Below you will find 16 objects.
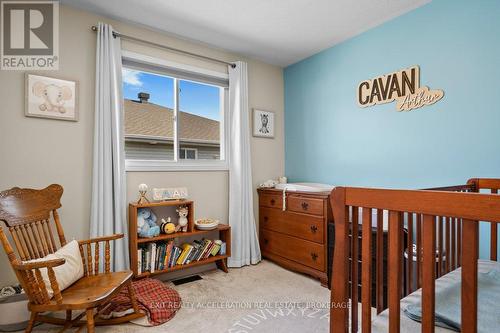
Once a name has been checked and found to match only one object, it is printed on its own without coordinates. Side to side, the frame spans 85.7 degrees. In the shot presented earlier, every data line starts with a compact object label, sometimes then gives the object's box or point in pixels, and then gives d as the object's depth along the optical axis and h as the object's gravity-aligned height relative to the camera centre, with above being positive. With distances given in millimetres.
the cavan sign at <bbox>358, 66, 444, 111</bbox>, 2293 +680
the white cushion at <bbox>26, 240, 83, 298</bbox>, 1588 -647
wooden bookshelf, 2346 -674
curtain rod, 2405 +1179
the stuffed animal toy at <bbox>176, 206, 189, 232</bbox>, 2631 -537
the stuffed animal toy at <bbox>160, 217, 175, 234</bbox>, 2537 -600
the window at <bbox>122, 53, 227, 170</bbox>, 2695 +517
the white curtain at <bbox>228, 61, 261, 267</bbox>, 3035 -124
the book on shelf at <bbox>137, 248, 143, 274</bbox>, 2348 -848
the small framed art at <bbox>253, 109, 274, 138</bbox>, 3348 +520
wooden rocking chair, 1469 -596
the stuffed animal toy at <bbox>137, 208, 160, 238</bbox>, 2412 -547
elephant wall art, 2104 +534
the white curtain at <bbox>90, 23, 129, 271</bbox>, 2275 +93
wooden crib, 749 -262
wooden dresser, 2521 -687
